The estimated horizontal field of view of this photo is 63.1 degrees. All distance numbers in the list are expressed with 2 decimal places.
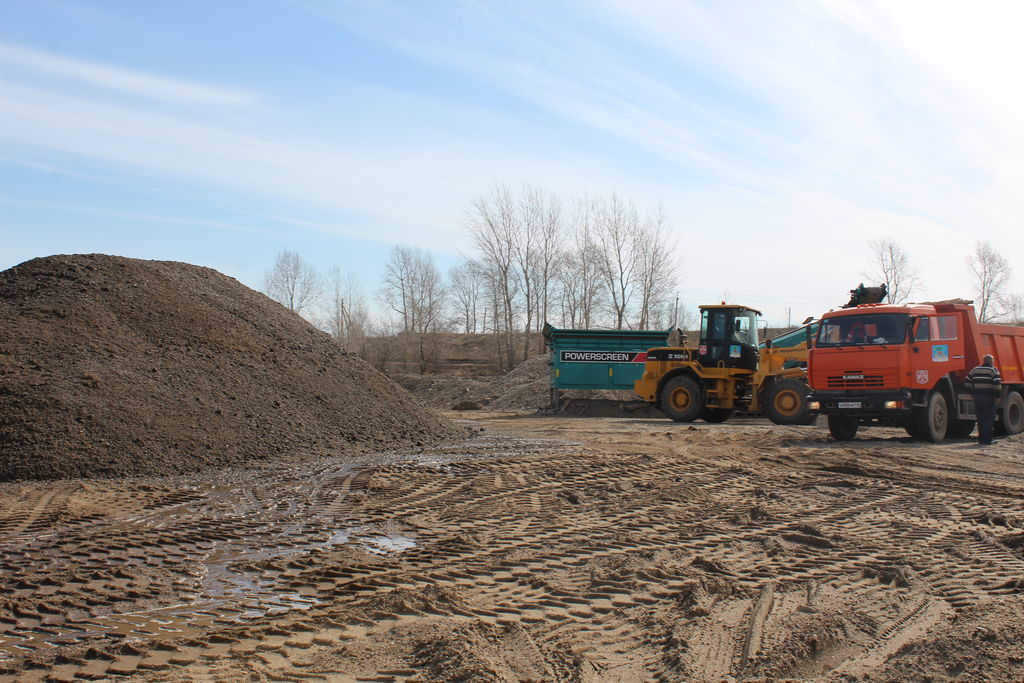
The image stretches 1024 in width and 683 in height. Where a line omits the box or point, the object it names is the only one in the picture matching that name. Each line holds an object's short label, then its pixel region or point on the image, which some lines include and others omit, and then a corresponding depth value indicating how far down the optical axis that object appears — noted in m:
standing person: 14.62
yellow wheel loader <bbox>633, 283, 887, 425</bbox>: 19.47
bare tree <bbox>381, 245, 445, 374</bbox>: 52.25
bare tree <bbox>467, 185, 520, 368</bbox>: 47.91
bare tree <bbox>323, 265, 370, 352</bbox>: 57.88
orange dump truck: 14.91
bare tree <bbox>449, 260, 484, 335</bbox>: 63.47
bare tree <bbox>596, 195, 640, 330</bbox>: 47.59
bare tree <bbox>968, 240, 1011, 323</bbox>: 49.97
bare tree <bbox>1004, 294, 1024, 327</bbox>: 50.20
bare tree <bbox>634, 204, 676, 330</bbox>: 47.16
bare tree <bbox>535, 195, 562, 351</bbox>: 48.00
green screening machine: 25.28
